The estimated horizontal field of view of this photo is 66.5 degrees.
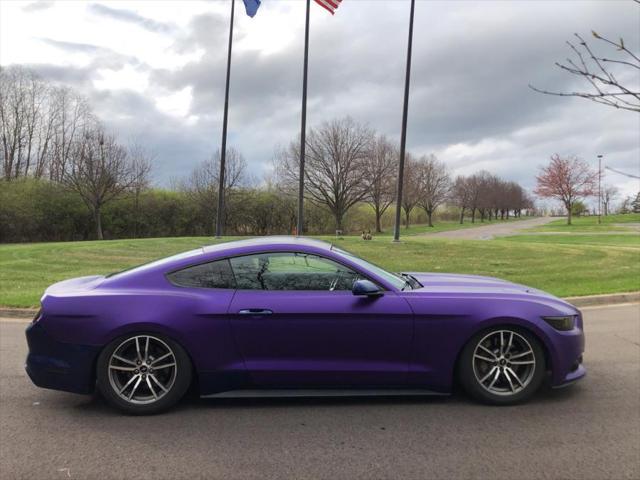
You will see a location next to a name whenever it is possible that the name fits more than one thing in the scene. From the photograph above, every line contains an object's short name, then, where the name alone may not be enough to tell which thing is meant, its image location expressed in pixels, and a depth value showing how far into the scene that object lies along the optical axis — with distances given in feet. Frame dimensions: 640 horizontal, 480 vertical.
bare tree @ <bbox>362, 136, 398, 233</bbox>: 157.89
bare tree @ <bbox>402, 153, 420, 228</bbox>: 190.90
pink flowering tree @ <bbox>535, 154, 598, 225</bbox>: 184.47
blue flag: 65.41
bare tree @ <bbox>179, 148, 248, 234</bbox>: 142.20
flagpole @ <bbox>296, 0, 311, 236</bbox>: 70.23
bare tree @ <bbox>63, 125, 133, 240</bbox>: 123.65
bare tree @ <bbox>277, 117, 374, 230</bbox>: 151.64
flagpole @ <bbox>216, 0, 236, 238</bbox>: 78.18
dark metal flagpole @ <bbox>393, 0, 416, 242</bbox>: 63.62
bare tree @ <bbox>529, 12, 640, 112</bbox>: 6.33
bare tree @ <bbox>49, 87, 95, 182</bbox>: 134.33
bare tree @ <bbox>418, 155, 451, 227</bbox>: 209.97
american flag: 56.99
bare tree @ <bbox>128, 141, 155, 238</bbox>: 134.00
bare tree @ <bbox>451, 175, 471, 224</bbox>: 271.35
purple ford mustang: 12.36
